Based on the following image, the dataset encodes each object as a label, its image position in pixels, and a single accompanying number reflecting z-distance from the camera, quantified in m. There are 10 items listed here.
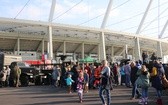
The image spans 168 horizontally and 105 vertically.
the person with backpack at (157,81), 6.44
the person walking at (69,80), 9.41
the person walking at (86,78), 9.20
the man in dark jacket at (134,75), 7.54
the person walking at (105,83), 6.24
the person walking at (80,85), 7.40
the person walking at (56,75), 12.95
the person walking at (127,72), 10.94
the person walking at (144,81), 6.58
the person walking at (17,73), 13.20
